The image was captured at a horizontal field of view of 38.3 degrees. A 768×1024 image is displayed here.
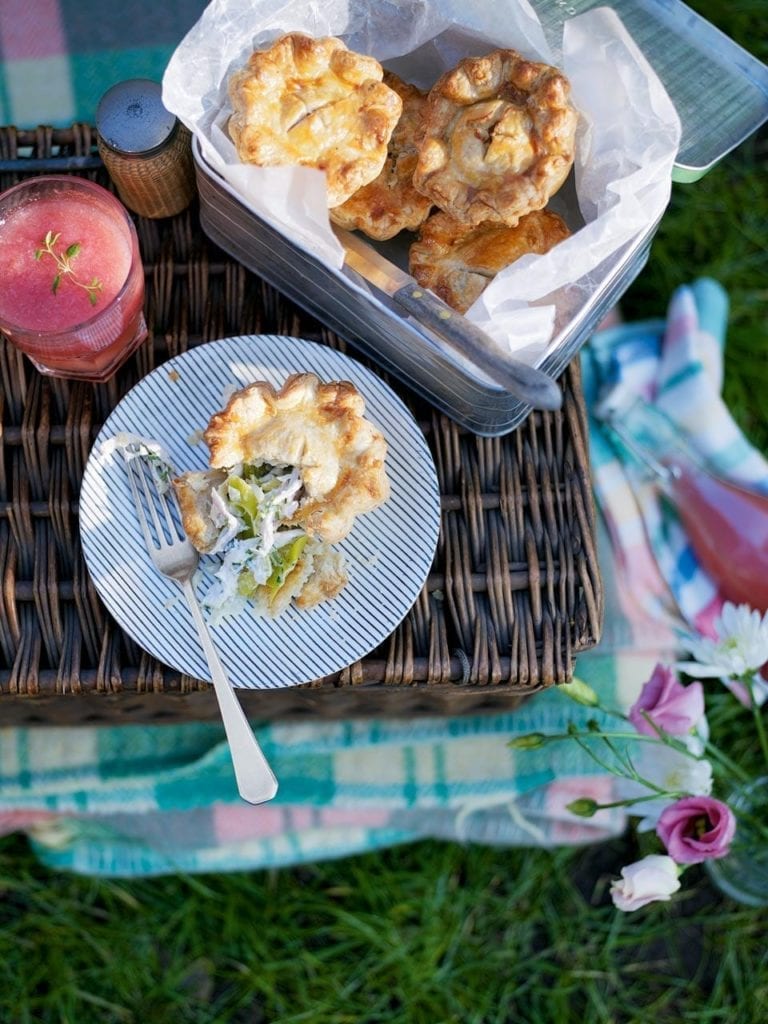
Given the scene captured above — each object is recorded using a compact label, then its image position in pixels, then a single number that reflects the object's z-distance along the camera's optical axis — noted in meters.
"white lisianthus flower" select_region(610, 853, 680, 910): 1.19
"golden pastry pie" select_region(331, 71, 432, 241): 1.20
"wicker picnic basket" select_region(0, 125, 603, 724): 1.25
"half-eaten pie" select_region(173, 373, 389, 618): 1.16
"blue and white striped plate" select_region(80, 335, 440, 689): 1.20
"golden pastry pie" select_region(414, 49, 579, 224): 1.12
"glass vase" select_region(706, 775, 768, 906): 1.52
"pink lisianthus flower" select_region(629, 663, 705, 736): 1.24
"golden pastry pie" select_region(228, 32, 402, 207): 1.12
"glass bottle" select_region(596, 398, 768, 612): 1.59
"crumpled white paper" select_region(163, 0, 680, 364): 1.11
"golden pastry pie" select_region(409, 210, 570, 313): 1.19
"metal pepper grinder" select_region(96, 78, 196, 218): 1.20
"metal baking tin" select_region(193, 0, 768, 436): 1.15
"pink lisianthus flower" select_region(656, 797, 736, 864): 1.18
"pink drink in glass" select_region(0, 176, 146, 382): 1.19
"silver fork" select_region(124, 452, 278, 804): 1.17
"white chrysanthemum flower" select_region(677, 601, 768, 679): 1.22
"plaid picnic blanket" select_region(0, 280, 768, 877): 1.63
